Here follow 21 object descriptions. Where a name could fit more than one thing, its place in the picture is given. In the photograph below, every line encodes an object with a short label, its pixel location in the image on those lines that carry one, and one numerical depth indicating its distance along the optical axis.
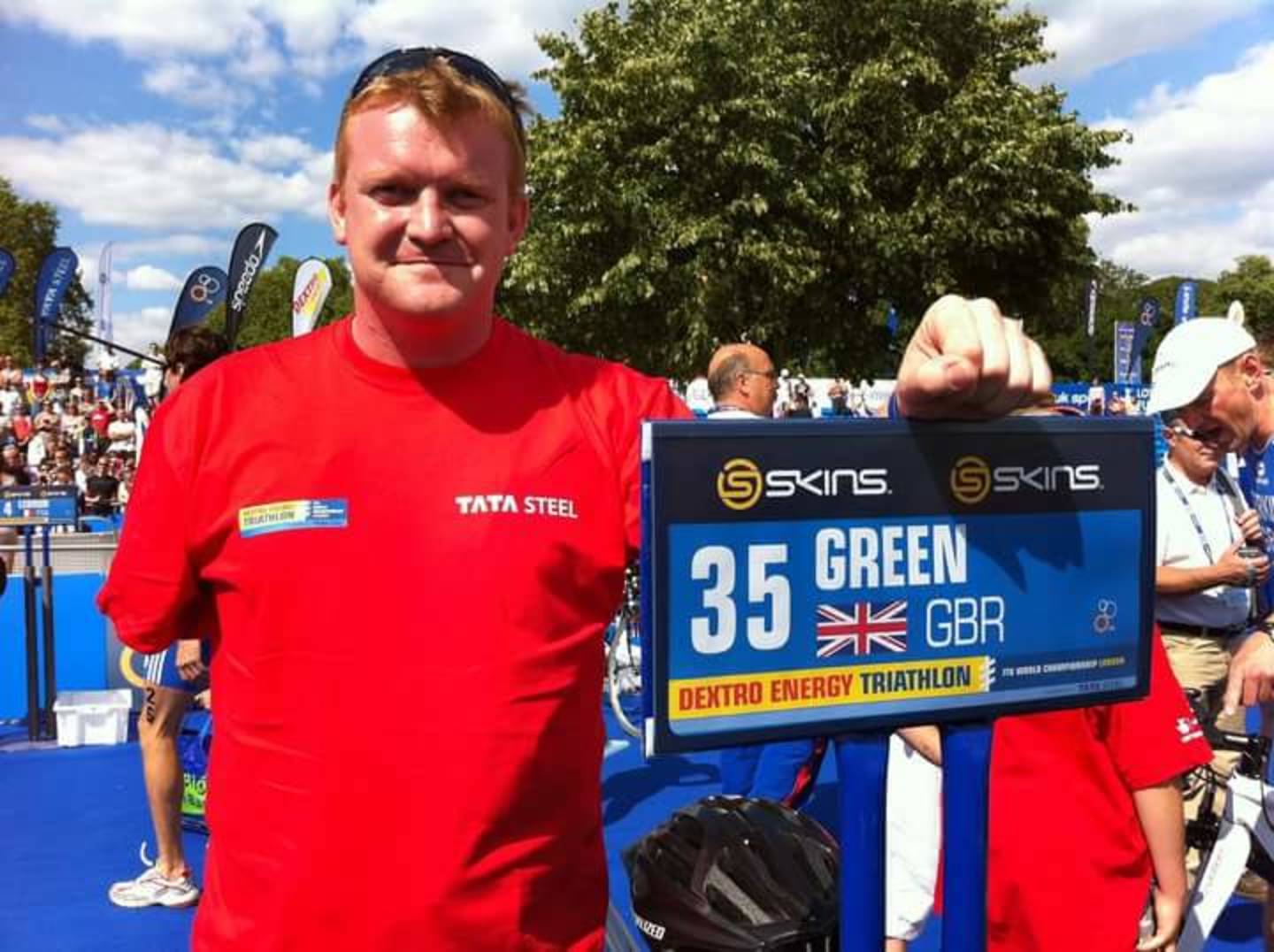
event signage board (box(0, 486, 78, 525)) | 6.18
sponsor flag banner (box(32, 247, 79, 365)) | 27.69
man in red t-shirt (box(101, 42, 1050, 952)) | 1.30
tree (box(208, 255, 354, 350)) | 76.62
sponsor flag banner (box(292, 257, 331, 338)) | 11.27
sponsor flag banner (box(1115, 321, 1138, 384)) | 28.35
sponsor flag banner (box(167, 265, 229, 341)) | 14.66
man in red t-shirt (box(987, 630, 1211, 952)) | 1.85
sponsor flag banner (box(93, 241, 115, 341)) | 42.72
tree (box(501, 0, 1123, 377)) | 16.86
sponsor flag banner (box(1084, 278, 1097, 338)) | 43.53
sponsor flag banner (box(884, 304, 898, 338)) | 20.66
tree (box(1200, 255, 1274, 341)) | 59.16
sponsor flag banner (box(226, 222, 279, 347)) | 13.65
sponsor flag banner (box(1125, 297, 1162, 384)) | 28.66
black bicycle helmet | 1.49
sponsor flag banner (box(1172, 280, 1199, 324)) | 22.55
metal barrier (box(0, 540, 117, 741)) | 6.40
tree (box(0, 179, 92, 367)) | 51.53
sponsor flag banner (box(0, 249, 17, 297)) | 27.33
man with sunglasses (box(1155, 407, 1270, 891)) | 3.55
